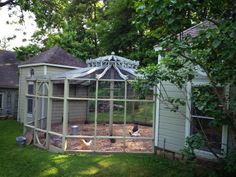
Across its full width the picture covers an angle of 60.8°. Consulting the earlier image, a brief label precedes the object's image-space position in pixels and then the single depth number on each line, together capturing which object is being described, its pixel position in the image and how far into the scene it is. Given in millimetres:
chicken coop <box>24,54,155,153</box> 7267
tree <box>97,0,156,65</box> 14800
